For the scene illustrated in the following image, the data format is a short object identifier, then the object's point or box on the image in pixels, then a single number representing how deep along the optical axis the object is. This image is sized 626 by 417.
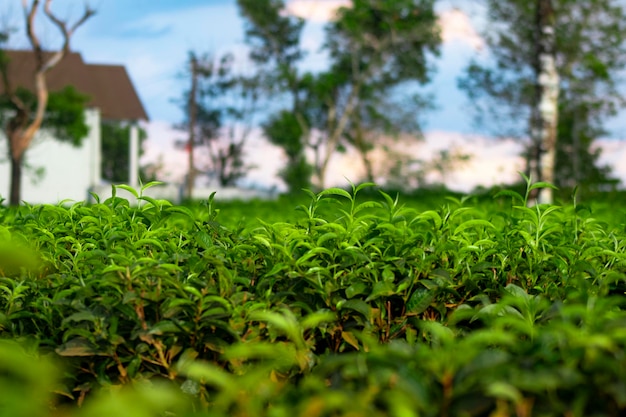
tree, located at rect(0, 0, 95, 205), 28.83
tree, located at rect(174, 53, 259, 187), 50.25
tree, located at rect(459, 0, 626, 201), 26.06
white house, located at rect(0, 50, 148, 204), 37.03
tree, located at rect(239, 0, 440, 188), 39.69
